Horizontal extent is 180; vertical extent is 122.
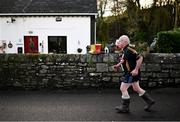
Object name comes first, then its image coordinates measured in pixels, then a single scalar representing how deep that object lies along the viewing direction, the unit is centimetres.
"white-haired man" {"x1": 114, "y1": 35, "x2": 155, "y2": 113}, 847
